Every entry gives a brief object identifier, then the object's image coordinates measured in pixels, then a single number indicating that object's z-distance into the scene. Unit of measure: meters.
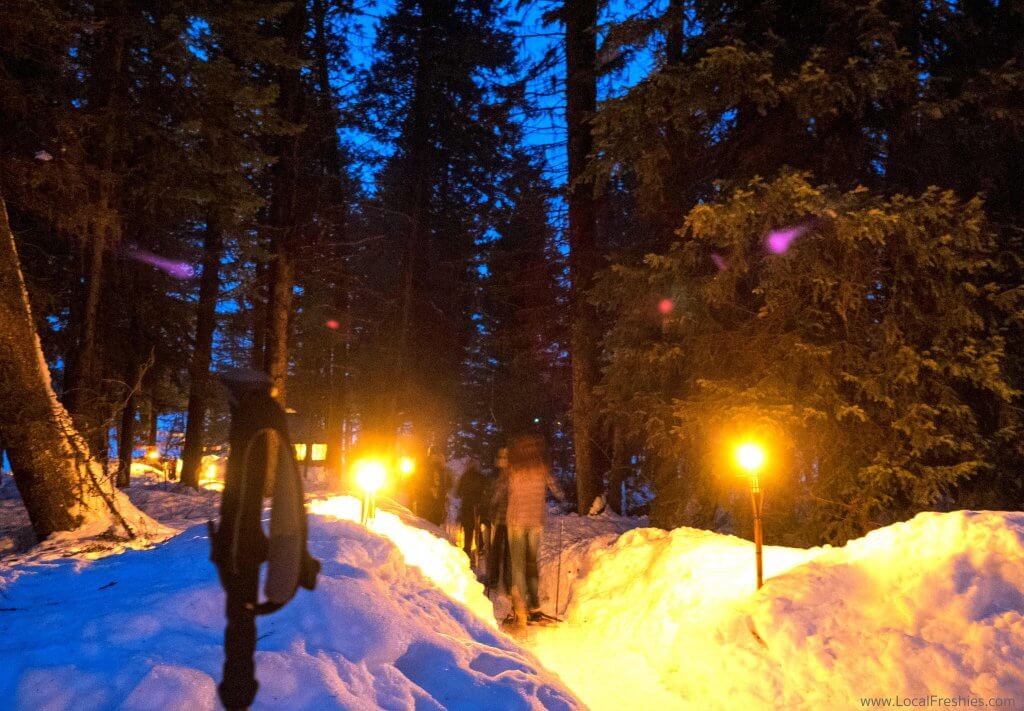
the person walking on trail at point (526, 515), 7.76
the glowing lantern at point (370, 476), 7.91
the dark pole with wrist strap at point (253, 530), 2.49
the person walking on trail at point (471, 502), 11.46
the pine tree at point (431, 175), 22.11
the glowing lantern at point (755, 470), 6.23
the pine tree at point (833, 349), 7.14
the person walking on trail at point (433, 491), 13.49
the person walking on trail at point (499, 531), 9.49
